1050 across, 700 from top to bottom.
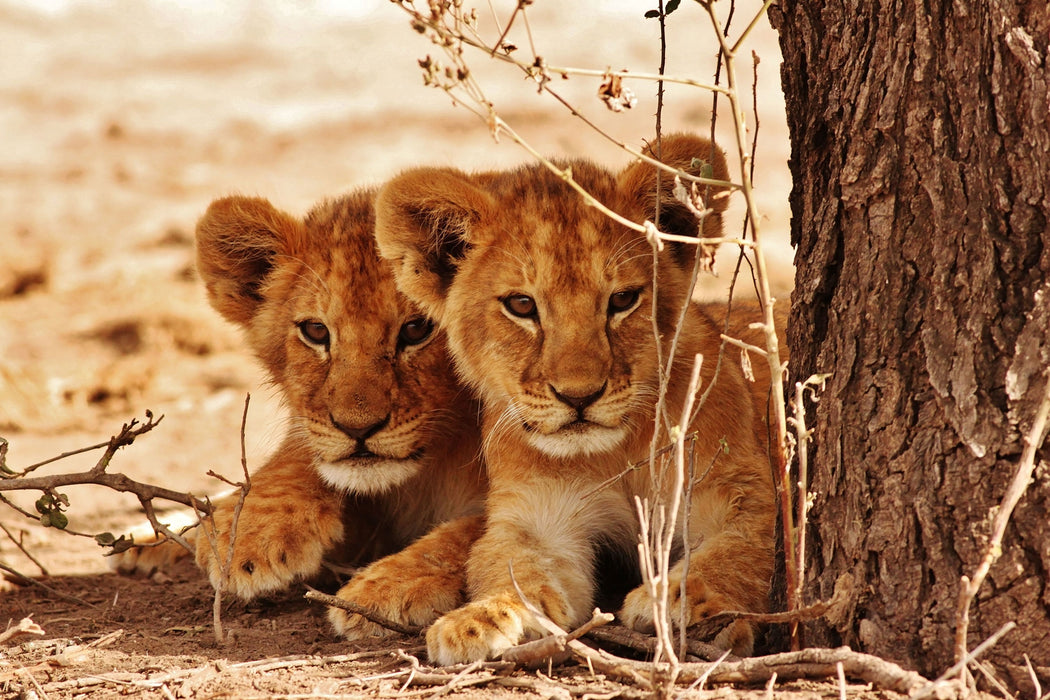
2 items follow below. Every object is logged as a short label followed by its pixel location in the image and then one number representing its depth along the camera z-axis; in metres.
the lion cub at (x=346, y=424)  7.46
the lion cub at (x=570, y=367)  6.71
